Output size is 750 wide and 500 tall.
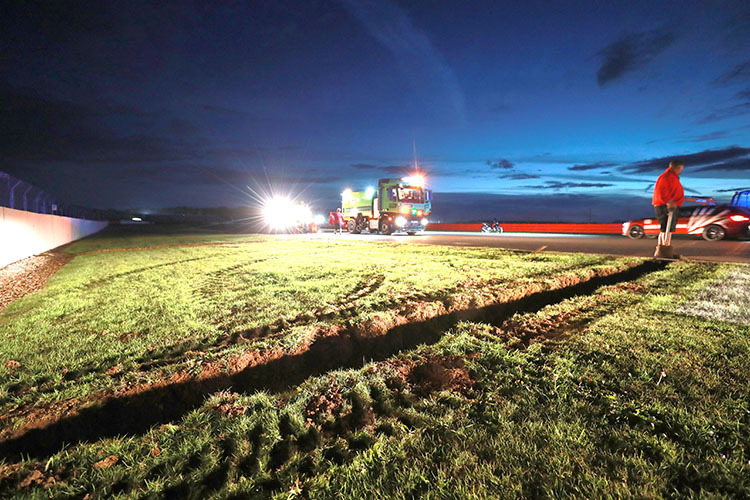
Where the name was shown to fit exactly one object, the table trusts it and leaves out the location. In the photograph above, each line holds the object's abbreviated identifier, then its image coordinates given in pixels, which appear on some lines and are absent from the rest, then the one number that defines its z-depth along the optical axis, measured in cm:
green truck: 2017
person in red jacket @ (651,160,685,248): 683
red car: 1227
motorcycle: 2622
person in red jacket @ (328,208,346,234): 2617
